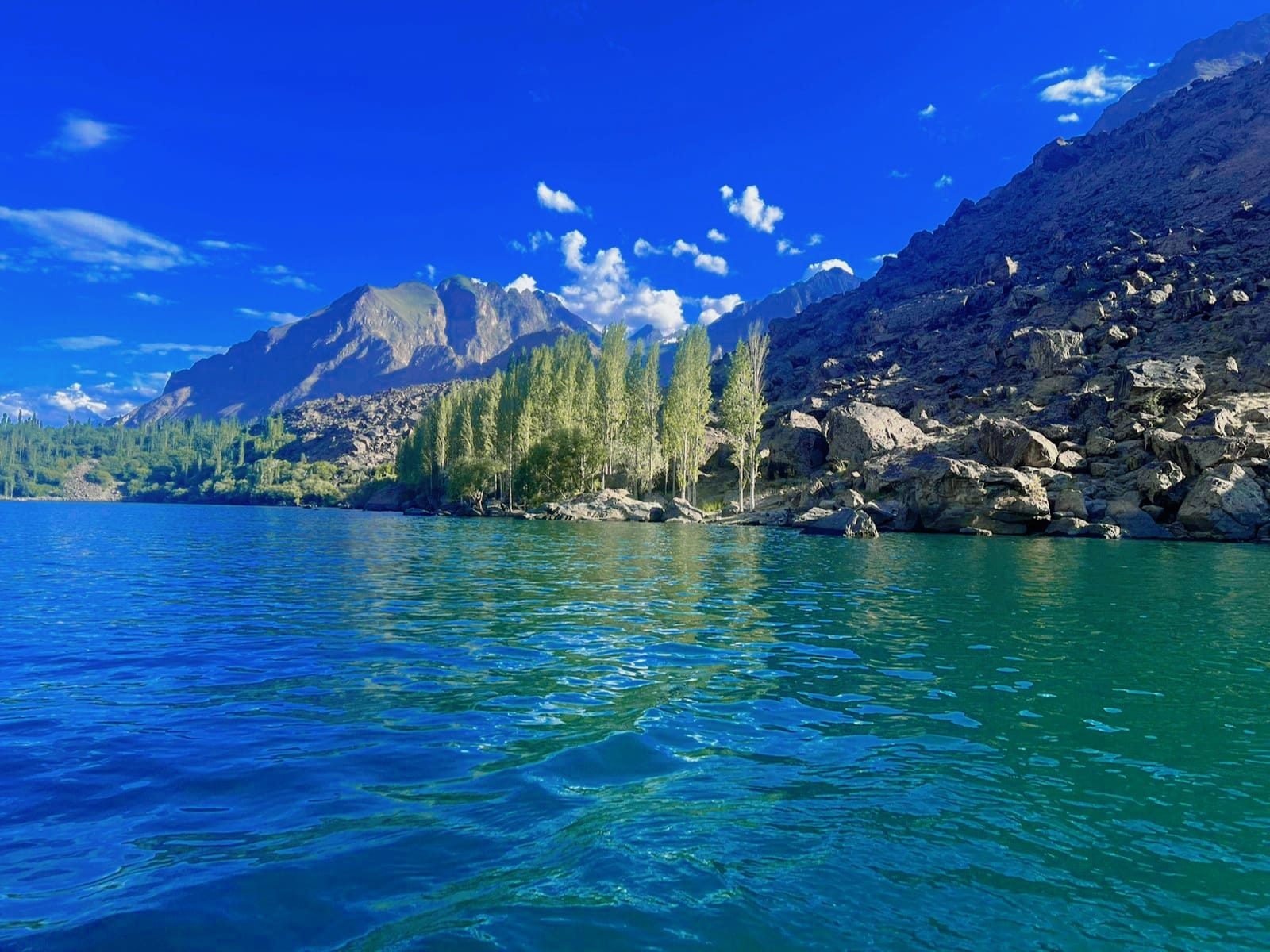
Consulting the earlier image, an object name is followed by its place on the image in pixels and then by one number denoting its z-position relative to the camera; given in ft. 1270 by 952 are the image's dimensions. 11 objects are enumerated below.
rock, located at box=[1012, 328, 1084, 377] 269.03
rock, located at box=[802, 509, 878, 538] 160.97
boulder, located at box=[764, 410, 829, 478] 276.62
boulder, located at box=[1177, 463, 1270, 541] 146.72
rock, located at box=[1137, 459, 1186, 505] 160.15
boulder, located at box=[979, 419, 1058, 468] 190.29
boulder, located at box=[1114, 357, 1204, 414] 199.21
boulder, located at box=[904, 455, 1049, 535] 166.50
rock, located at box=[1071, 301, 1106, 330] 289.53
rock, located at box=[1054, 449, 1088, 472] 187.21
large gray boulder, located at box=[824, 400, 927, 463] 243.81
